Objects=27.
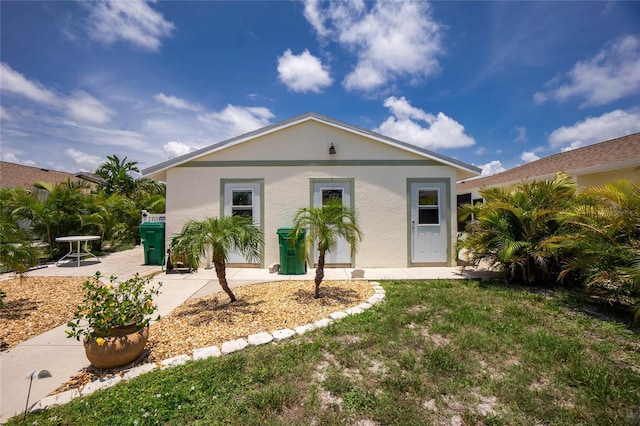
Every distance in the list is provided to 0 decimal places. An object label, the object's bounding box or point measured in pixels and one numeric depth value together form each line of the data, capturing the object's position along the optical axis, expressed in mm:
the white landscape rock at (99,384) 2498
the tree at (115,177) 16844
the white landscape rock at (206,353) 3045
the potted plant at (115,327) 2740
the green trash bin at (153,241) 7844
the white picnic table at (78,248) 7854
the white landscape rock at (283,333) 3498
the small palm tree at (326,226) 4609
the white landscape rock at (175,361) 2899
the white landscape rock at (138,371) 2717
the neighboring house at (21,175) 15727
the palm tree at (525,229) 5496
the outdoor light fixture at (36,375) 2139
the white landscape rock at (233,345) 3175
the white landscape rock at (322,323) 3865
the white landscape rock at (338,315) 4145
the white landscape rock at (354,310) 4334
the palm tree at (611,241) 3979
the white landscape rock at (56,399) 2308
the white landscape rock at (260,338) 3358
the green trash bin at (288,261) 6969
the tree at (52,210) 8367
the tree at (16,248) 4113
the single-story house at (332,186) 7676
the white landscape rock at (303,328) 3678
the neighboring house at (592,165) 7945
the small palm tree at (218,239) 3938
